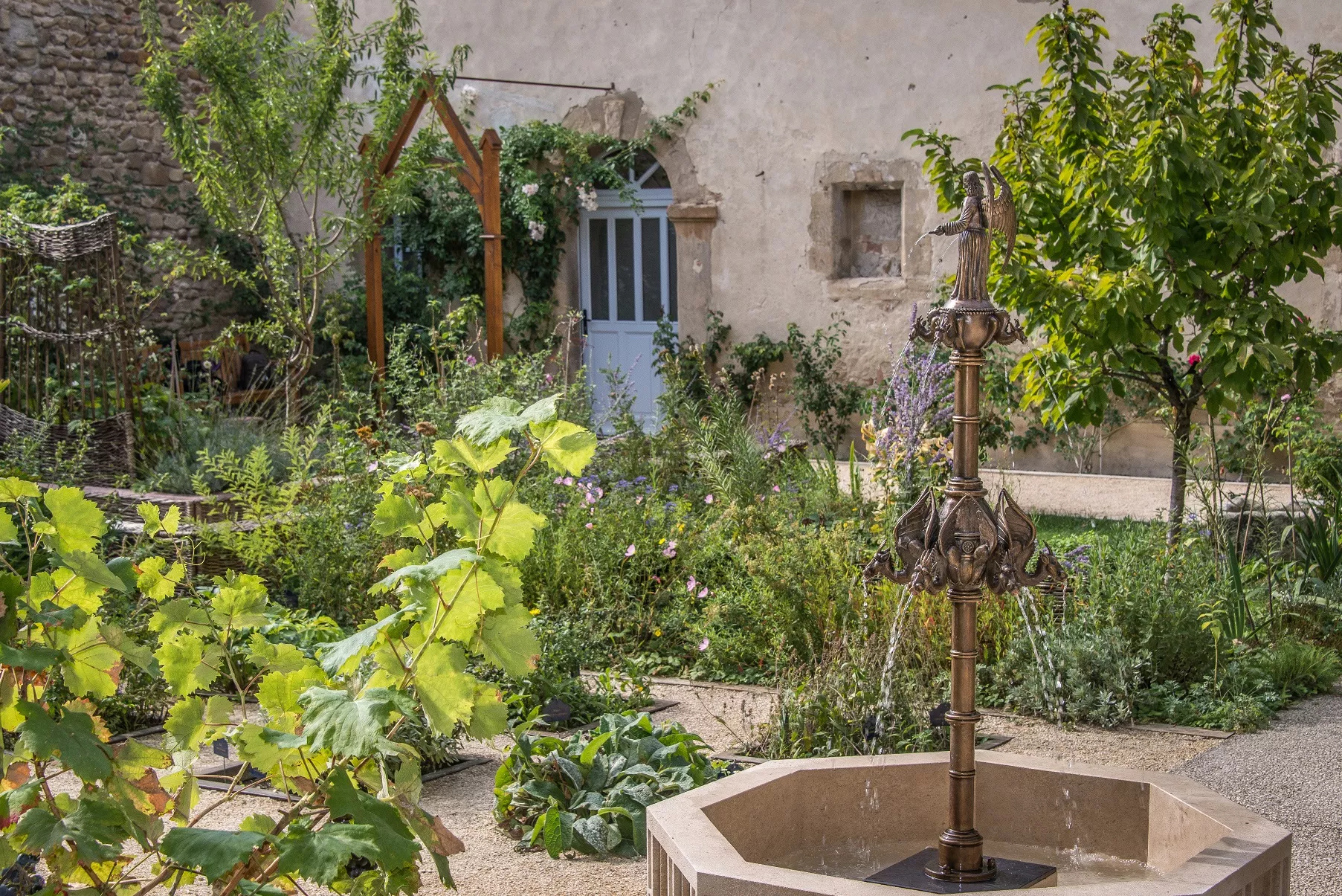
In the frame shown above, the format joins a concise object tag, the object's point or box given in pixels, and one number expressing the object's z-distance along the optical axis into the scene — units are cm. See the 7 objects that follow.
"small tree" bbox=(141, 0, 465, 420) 841
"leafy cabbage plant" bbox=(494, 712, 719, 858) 343
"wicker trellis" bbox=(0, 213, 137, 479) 721
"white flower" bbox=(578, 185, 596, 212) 1149
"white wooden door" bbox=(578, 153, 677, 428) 1178
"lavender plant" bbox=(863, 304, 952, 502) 591
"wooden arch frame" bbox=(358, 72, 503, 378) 915
